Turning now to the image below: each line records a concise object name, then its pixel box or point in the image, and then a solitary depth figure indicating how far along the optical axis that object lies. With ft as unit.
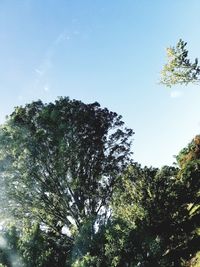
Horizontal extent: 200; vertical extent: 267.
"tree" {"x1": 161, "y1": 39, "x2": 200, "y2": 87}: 59.57
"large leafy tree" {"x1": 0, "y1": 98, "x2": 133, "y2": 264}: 49.61
